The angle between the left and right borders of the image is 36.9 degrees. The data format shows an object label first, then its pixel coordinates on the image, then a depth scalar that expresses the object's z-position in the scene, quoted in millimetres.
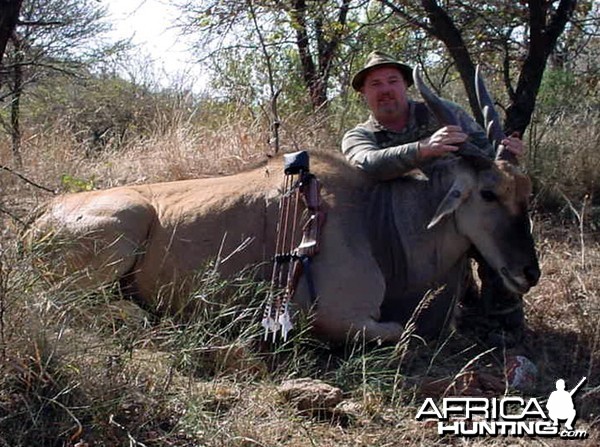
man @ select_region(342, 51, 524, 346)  4832
